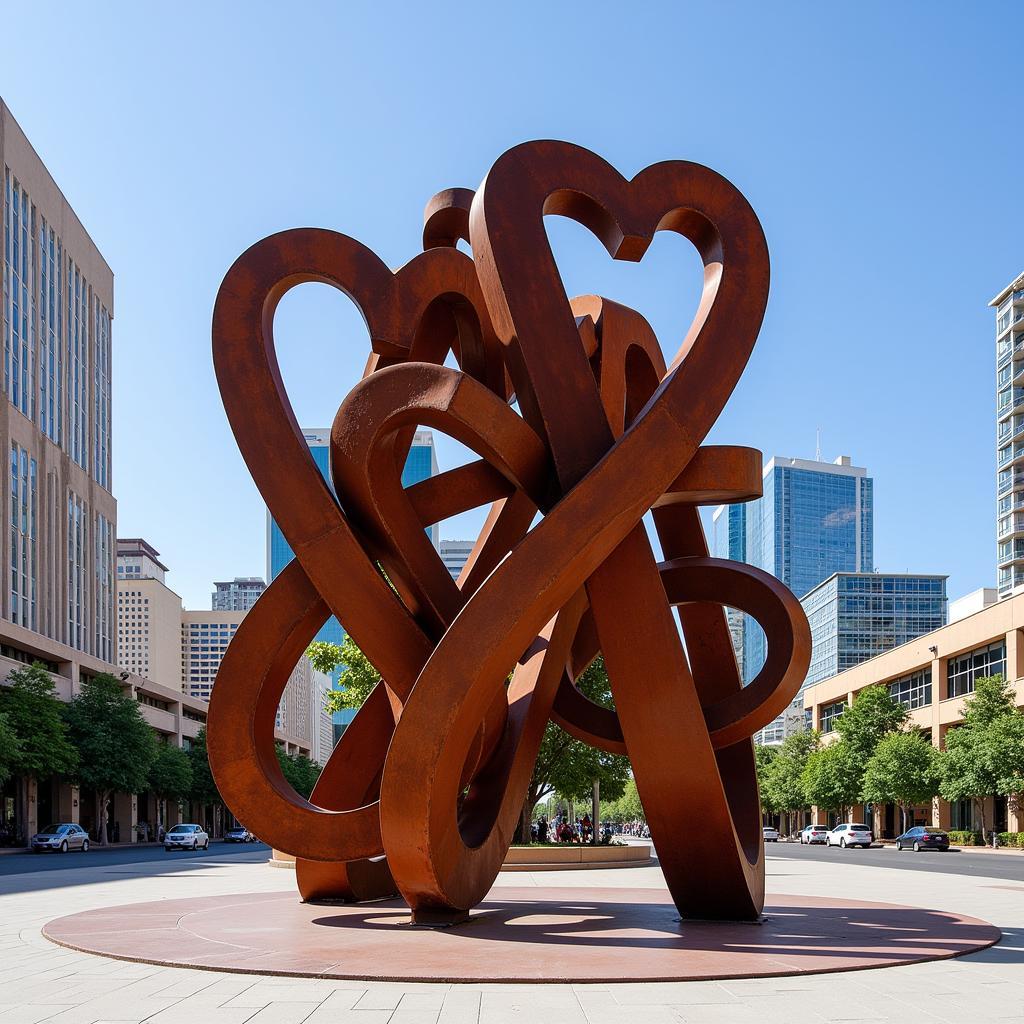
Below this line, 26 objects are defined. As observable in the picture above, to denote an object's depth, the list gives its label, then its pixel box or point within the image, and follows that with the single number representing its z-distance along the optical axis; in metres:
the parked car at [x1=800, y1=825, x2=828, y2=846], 76.19
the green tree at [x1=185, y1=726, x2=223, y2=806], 86.38
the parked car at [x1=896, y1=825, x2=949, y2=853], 55.41
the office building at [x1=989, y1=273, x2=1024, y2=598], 99.25
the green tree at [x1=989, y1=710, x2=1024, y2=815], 54.81
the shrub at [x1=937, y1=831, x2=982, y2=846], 63.12
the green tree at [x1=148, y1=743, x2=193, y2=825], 75.44
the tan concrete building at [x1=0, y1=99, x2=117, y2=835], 67.38
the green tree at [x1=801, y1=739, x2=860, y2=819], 77.25
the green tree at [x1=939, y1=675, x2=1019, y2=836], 56.28
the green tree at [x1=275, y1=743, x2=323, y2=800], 99.38
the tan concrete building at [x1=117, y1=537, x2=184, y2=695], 159.12
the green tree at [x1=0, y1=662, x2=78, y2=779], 54.94
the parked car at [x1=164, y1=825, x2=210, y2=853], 56.47
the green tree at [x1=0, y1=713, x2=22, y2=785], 48.41
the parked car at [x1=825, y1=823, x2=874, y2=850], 64.12
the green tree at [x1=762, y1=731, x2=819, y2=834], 93.44
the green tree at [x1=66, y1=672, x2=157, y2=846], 64.06
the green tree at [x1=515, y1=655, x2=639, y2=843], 36.41
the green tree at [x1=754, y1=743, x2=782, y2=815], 98.22
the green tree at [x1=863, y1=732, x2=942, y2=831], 66.25
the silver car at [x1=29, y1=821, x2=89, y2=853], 53.22
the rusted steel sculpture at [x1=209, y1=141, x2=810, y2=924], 12.50
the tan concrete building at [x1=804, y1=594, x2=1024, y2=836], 62.47
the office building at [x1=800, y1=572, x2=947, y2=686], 143.62
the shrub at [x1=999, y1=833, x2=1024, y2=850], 57.19
